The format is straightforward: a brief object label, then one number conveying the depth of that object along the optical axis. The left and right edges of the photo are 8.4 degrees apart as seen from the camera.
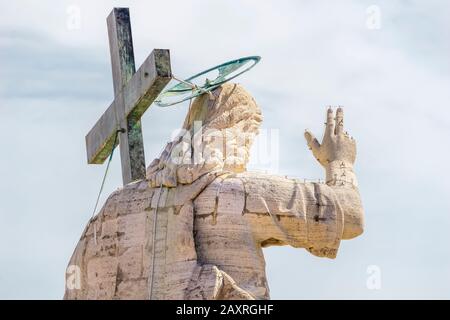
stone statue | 32.75
